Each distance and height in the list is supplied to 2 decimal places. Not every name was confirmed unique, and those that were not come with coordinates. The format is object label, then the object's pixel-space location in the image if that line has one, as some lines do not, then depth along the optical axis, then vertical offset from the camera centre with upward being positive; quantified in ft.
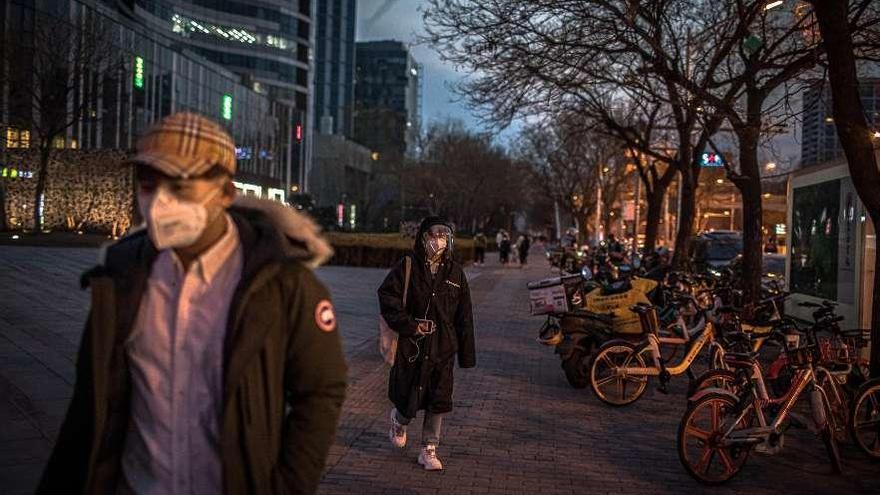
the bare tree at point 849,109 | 27.91 +4.62
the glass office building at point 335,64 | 481.05 +98.64
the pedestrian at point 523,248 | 138.10 -1.25
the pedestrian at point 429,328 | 20.29 -2.13
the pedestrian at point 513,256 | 161.91 -3.04
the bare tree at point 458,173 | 197.36 +15.45
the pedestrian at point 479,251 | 147.02 -2.07
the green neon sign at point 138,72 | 101.40 +18.83
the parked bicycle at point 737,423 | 20.49 -4.29
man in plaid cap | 7.68 -1.16
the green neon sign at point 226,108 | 192.24 +28.94
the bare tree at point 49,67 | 105.09 +20.26
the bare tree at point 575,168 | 152.46 +14.93
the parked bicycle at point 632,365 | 29.81 -4.27
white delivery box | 33.78 -2.23
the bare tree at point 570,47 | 46.09 +11.33
